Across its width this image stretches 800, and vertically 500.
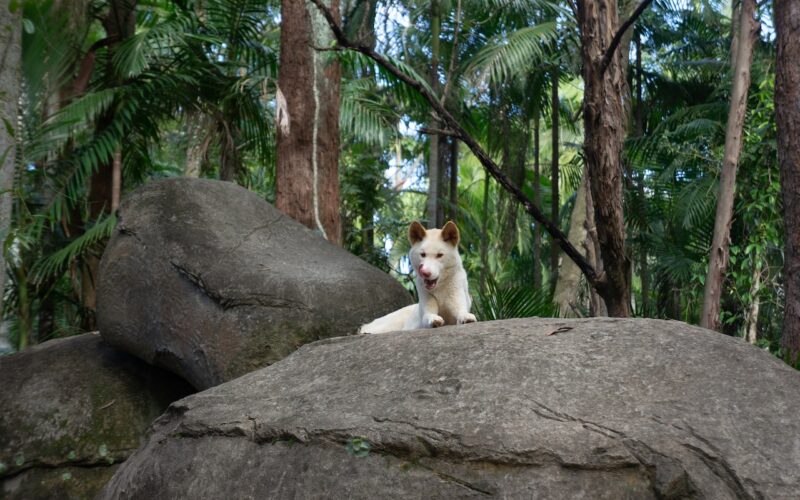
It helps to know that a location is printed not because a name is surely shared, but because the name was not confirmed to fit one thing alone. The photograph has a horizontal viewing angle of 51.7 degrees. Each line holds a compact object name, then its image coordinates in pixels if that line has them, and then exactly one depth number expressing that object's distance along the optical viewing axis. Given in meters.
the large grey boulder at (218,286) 6.70
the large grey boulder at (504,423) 3.78
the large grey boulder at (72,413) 6.89
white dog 5.65
